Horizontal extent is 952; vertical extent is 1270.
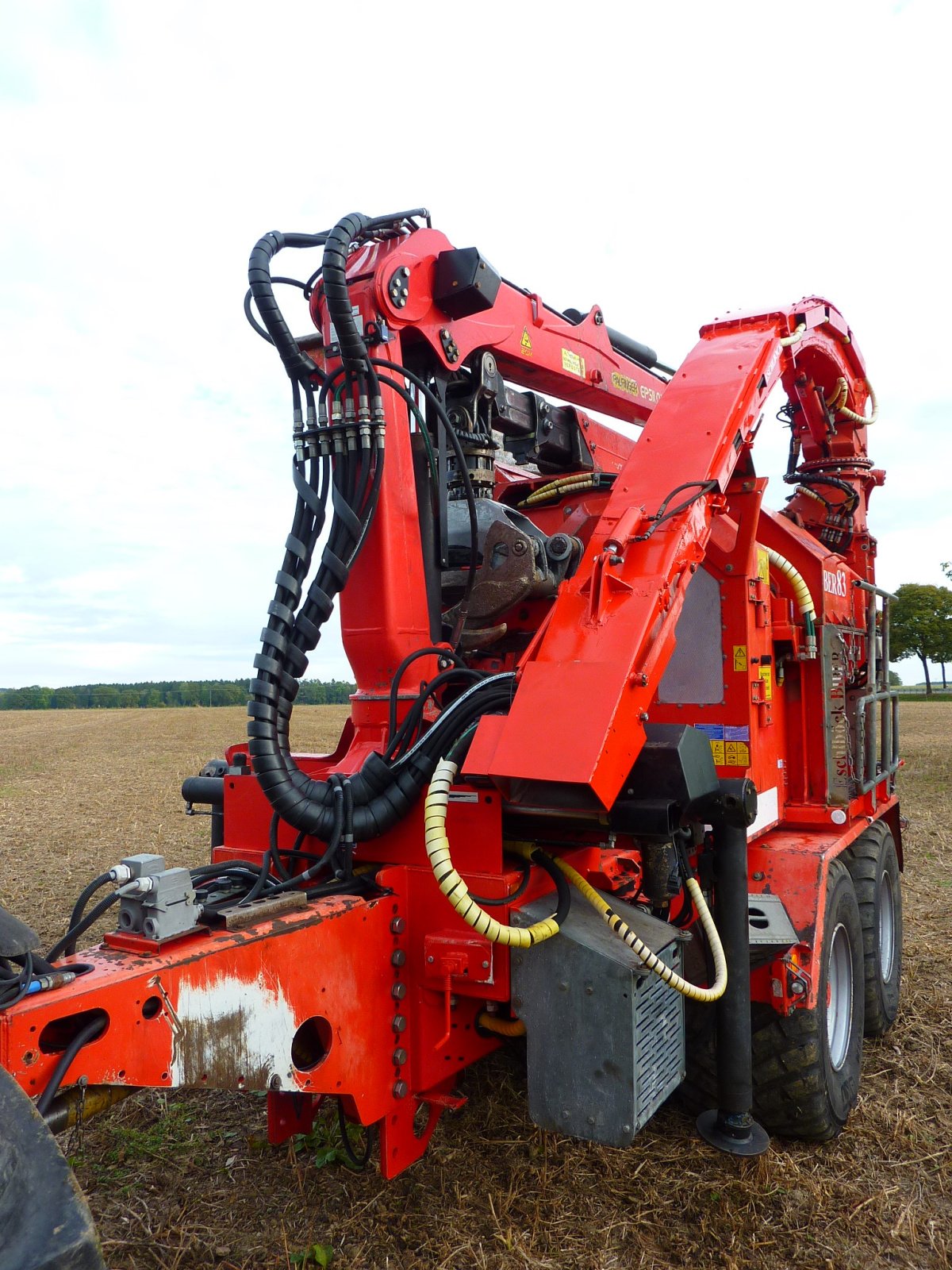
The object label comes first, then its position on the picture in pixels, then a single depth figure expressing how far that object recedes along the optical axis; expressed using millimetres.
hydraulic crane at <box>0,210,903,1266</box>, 2260
